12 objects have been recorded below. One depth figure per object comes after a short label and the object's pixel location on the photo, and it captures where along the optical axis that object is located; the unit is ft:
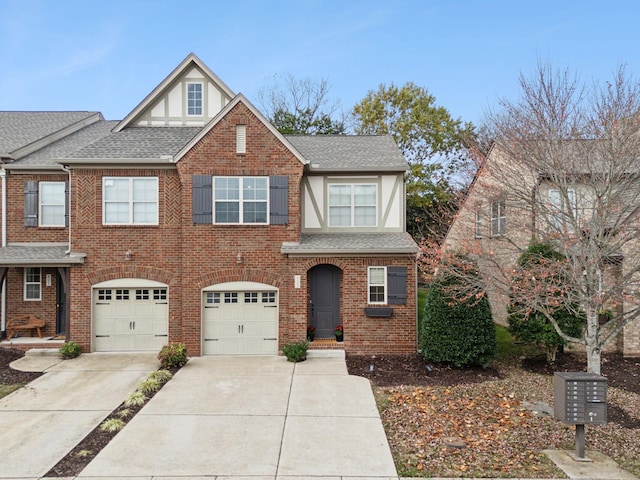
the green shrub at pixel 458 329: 36.47
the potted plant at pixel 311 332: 43.12
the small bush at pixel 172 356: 37.63
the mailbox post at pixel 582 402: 21.24
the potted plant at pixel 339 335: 42.88
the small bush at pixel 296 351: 39.27
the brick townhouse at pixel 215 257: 41.78
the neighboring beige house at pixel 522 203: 29.81
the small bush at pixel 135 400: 28.76
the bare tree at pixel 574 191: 28.19
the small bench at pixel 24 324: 44.14
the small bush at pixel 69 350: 40.83
